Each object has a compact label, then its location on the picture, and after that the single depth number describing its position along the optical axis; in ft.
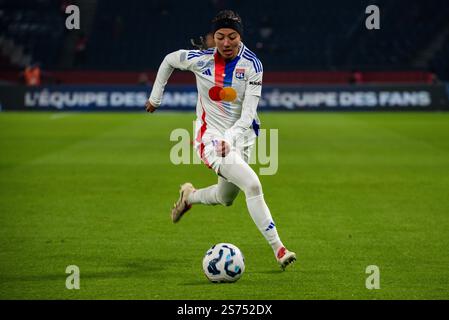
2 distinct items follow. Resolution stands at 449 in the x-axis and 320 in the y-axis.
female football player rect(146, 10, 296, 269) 55.01
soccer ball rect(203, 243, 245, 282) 51.37
